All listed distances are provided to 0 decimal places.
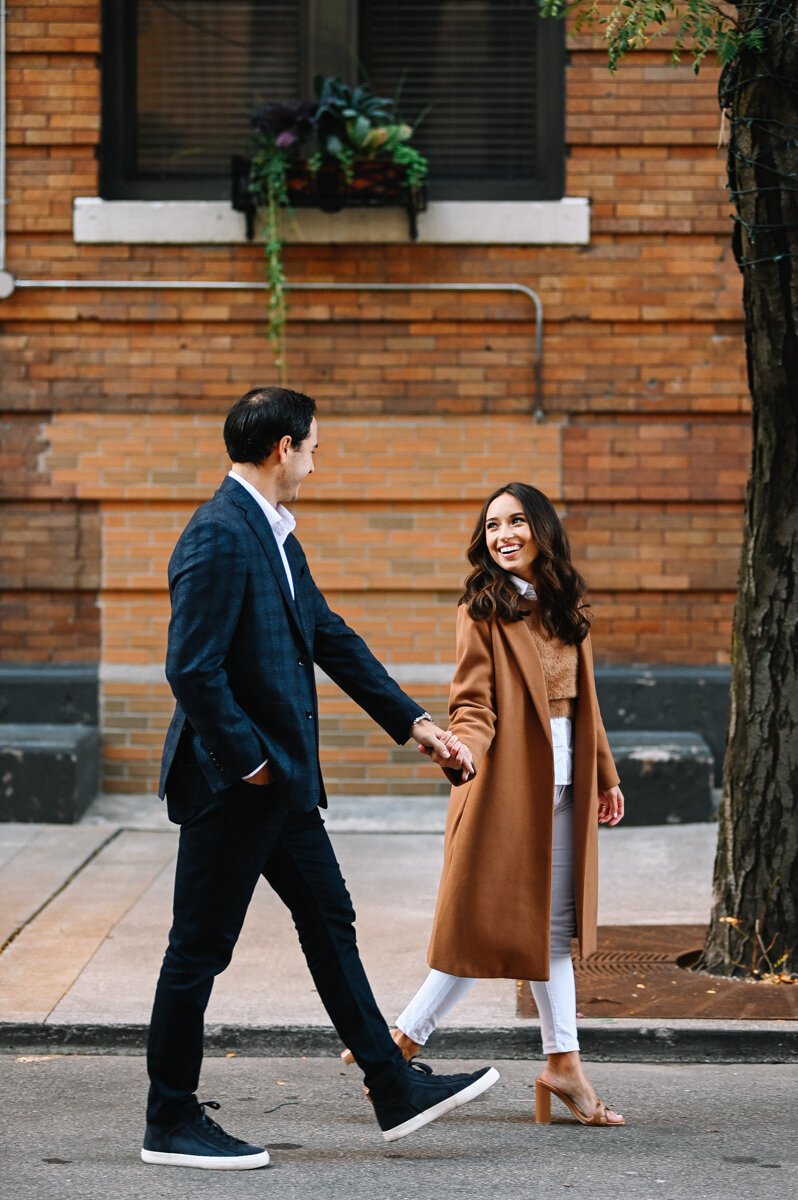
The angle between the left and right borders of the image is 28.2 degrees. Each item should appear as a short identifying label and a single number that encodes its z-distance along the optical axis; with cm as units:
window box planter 895
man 410
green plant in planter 891
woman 456
